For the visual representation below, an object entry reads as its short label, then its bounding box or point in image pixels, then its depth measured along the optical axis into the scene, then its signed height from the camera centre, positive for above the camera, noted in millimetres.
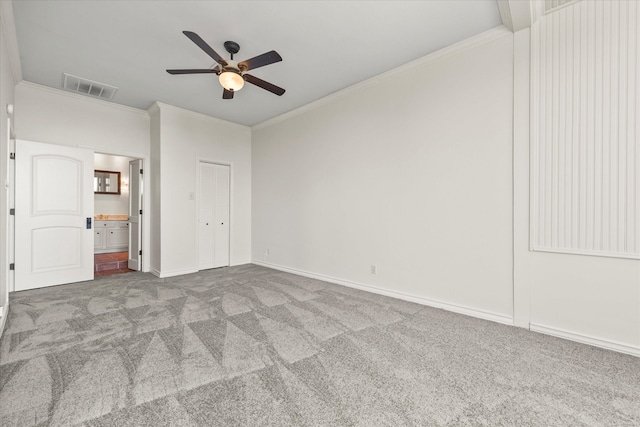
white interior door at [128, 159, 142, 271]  5371 -51
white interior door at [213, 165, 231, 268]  5820 -109
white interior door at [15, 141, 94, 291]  4090 -43
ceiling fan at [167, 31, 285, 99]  2608 +1420
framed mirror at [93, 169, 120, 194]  7632 +815
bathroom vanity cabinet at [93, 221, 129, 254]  7367 -625
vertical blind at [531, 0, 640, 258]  2342 +728
